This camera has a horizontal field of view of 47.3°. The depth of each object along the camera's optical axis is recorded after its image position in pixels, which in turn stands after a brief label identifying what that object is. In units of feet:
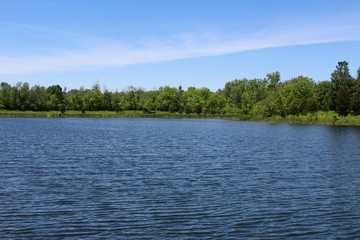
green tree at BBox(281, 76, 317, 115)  508.12
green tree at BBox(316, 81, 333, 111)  489.99
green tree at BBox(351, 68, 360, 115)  419.74
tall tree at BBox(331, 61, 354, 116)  436.76
